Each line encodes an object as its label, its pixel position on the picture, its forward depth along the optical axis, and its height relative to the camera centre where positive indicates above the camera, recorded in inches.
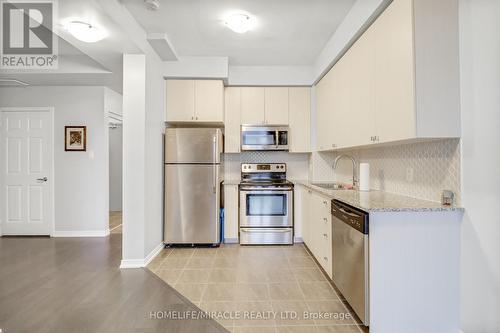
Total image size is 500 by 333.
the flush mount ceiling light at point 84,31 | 97.3 +50.3
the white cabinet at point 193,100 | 156.1 +38.9
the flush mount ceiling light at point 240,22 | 107.0 +58.5
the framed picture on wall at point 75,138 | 176.2 +19.6
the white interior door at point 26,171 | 176.9 -1.7
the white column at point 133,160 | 123.9 +3.7
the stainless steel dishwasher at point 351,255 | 72.5 -26.6
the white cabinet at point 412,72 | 70.2 +26.1
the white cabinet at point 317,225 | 106.1 -26.4
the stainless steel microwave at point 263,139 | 164.1 +17.2
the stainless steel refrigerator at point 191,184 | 148.5 -8.8
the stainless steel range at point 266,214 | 154.9 -26.5
